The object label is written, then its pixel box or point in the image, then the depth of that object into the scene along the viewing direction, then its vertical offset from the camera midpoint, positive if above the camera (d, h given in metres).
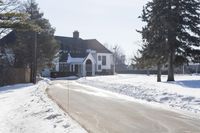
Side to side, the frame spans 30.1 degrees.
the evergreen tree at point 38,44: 47.41 +3.43
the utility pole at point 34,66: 40.81 +0.54
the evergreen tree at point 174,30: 36.75 +4.10
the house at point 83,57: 82.07 +3.27
